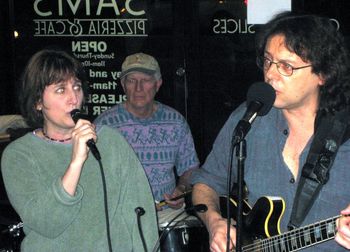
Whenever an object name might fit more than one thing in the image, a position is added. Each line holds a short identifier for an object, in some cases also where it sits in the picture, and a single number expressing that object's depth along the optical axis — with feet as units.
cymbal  17.35
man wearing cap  19.21
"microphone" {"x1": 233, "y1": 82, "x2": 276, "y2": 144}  10.44
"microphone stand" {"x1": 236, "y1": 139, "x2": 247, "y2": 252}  10.55
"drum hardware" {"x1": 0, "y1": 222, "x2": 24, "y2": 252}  15.67
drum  16.76
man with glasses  12.14
